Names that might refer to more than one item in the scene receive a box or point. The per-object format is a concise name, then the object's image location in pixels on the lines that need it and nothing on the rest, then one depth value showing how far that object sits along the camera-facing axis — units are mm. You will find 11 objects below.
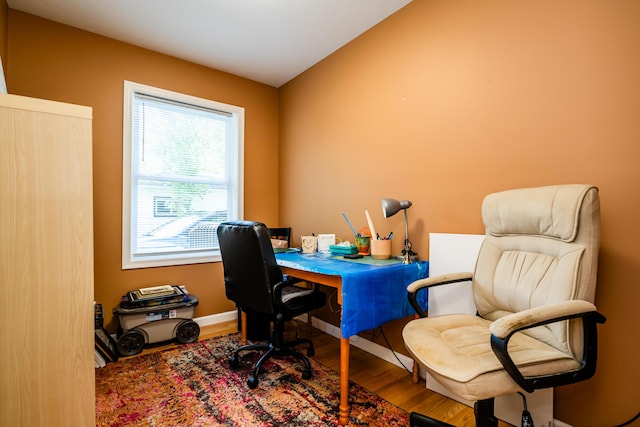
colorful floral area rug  1618
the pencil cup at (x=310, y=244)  2641
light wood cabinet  1085
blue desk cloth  1652
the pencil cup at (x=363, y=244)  2348
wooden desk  1649
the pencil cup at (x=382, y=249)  2150
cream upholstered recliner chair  1023
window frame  2666
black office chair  1837
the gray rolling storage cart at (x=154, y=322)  2389
